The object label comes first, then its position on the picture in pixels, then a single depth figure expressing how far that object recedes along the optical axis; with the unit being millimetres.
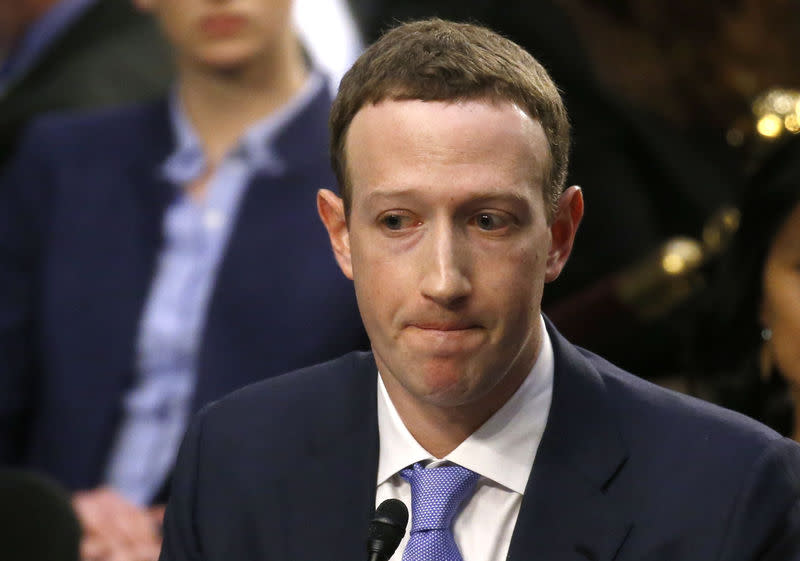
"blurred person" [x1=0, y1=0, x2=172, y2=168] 7668
